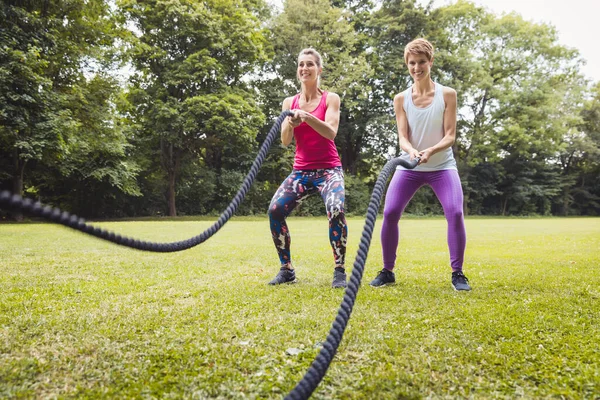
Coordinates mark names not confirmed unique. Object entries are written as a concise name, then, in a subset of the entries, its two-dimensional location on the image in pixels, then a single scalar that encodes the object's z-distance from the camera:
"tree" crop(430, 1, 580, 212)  29.20
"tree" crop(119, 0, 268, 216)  21.41
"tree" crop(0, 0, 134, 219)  11.67
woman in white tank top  3.78
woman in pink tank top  3.90
